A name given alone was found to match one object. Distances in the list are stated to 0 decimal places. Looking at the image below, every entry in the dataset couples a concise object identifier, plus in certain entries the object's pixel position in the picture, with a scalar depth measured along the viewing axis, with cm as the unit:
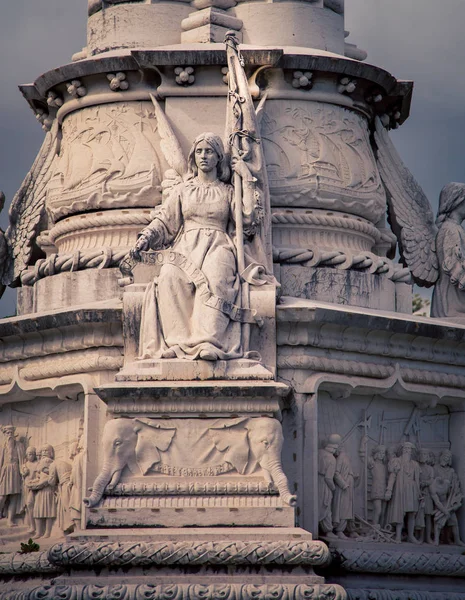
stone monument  2114
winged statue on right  2508
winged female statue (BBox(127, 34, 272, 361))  2192
